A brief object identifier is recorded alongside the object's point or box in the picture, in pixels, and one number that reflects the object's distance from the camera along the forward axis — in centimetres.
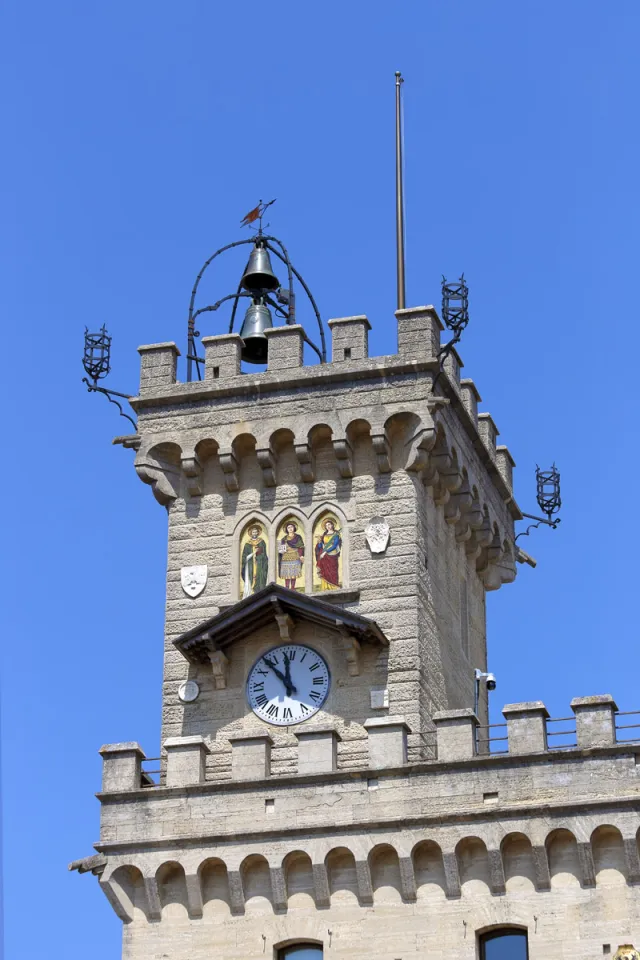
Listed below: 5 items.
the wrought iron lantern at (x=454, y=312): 4531
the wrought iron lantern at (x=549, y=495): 5078
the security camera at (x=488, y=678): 4775
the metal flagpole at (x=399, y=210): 4953
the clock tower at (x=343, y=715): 4034
